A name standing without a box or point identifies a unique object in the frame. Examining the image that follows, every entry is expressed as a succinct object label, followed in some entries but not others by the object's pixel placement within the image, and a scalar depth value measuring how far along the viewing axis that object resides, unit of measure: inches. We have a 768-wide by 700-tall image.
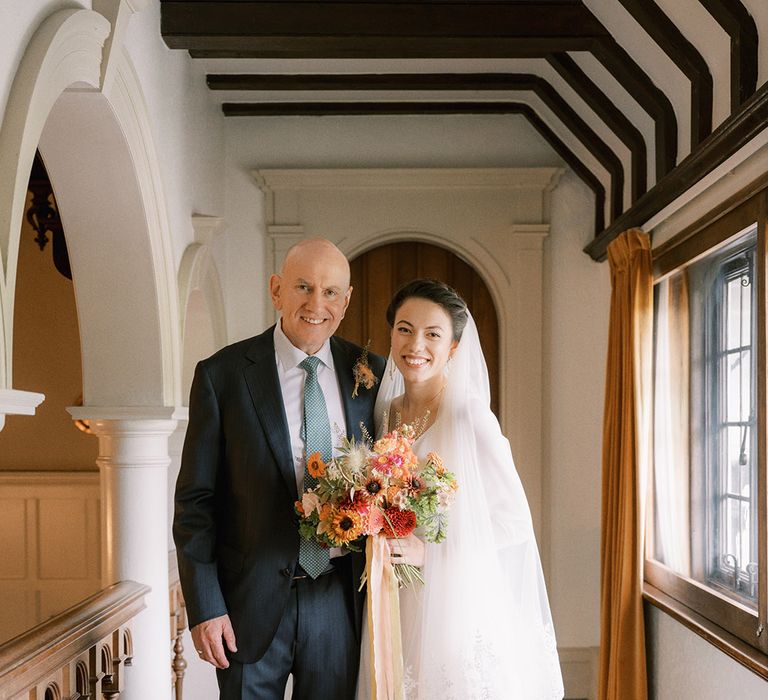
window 129.5
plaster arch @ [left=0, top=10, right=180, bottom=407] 117.6
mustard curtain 171.9
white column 143.9
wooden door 236.5
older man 97.2
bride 102.6
